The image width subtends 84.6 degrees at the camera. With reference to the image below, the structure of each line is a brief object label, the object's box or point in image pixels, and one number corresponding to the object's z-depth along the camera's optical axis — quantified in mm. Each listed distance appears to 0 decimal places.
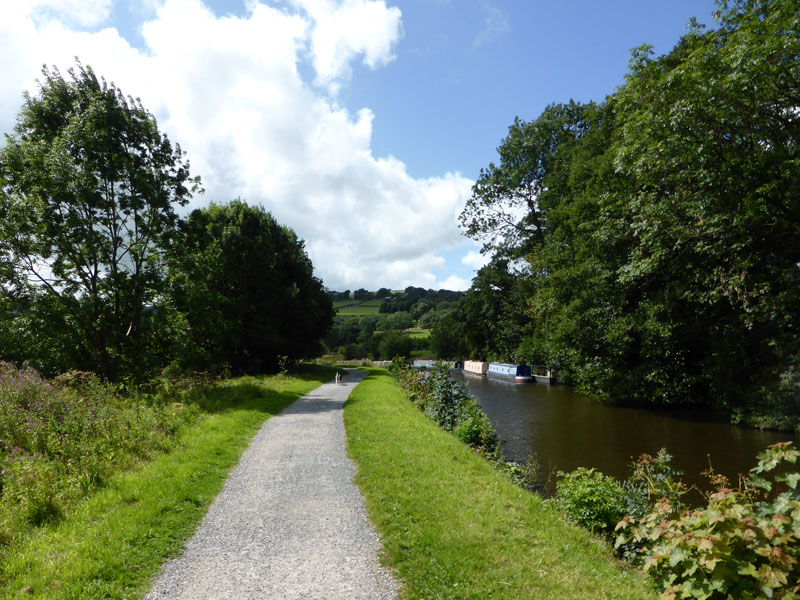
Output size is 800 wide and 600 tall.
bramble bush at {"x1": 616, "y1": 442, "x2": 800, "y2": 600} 2955
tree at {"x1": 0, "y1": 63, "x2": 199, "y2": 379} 14164
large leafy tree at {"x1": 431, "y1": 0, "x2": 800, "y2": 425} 11555
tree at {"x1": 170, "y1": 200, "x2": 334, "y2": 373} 17969
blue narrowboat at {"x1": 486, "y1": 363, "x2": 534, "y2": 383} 34875
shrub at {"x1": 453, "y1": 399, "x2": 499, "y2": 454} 10750
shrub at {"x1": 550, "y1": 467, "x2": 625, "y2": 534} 5922
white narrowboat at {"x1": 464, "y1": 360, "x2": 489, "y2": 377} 48406
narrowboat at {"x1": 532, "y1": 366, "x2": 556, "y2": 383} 33625
